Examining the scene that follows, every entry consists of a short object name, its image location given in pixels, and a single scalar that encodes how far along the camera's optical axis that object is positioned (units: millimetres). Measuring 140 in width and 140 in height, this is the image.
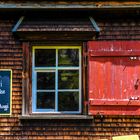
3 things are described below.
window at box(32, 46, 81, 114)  8703
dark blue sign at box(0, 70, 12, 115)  8602
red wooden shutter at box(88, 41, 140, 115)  8531
